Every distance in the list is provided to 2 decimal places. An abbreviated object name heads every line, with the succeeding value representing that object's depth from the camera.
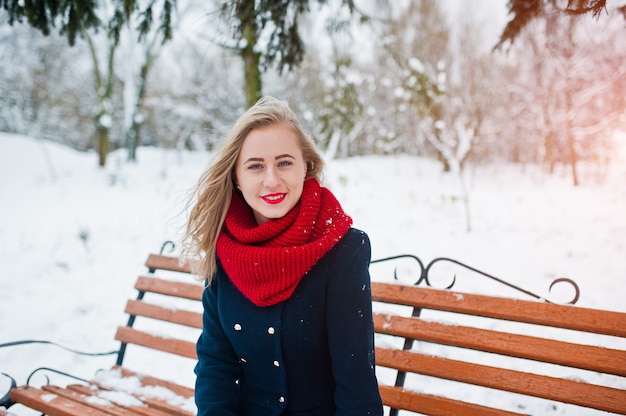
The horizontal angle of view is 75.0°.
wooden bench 1.82
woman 1.47
